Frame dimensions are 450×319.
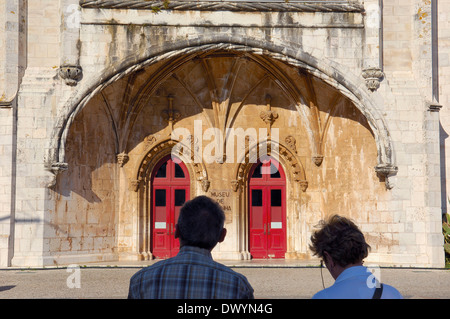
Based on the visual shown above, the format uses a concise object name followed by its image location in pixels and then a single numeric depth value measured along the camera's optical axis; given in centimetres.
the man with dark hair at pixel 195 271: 276
